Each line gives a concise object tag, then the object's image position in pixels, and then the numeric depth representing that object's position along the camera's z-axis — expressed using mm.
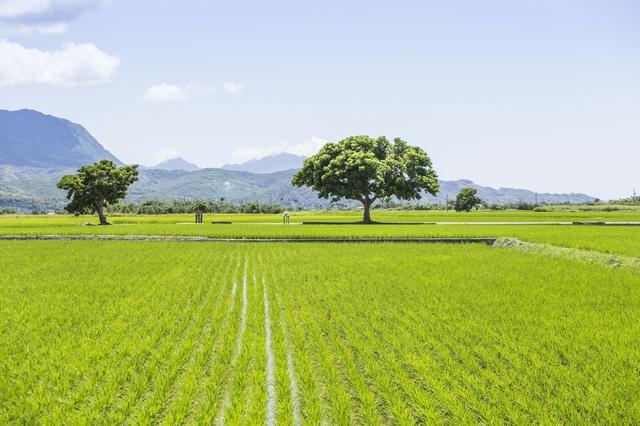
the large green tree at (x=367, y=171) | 67375
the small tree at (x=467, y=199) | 149875
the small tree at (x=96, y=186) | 75125
